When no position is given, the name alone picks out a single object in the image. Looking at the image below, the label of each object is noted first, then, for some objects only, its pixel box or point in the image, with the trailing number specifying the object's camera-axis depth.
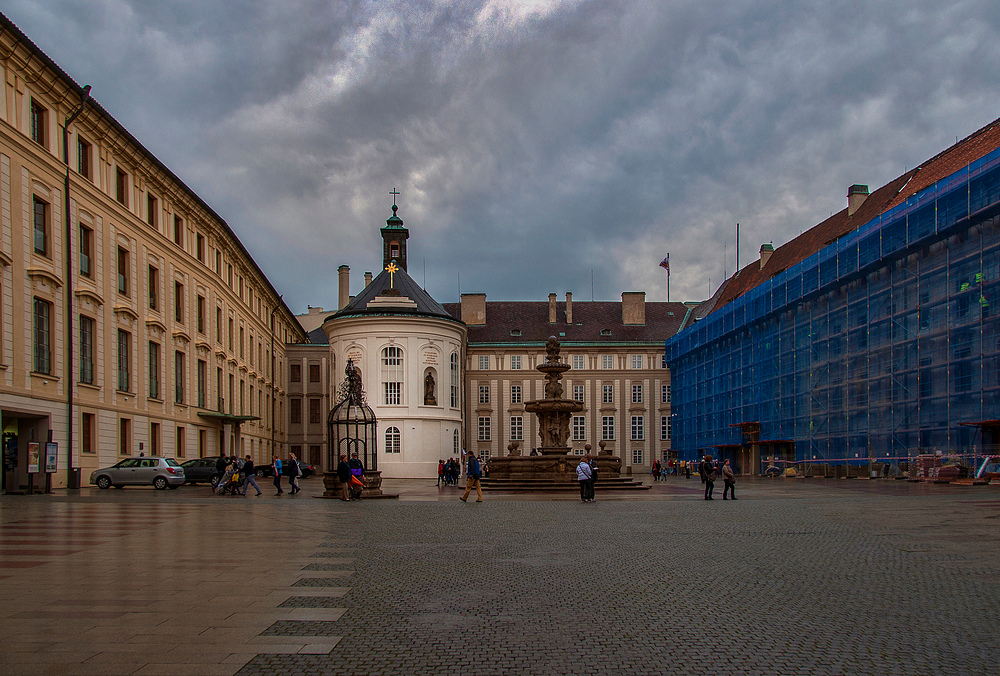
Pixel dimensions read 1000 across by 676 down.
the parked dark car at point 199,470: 40.31
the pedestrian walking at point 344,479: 28.38
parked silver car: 33.41
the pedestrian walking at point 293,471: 33.46
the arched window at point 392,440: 66.12
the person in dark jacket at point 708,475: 28.39
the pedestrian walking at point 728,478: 27.80
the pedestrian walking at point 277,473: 32.77
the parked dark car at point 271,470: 58.09
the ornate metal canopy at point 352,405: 32.25
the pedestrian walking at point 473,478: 27.25
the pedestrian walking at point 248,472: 31.08
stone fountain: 35.64
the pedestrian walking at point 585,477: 27.34
